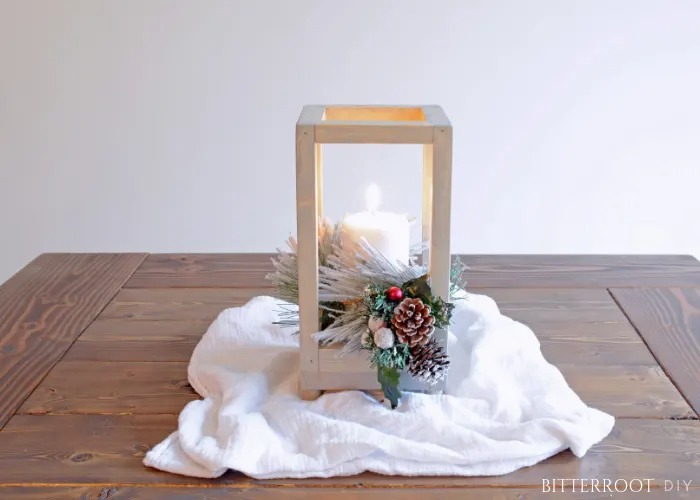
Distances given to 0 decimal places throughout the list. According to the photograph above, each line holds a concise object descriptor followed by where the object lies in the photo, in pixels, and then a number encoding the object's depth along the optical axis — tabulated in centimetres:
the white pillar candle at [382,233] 97
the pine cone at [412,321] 90
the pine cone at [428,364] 91
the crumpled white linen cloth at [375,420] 83
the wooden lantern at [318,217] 88
